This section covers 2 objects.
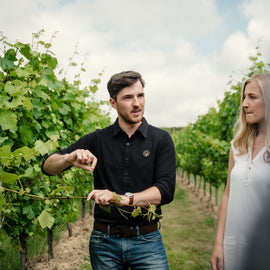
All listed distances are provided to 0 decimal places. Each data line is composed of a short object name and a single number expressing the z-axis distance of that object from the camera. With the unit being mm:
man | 1921
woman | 1710
